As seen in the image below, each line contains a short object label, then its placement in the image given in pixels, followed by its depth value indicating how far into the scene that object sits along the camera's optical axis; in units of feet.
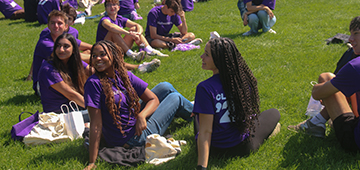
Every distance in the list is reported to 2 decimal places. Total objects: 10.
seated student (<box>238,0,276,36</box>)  29.76
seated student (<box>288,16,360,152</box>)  10.54
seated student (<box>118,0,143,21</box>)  38.68
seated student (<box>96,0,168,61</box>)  25.62
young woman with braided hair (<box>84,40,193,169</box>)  11.62
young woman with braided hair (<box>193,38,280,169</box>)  10.18
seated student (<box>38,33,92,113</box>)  15.12
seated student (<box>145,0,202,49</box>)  27.33
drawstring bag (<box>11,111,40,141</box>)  14.52
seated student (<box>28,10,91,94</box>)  18.94
